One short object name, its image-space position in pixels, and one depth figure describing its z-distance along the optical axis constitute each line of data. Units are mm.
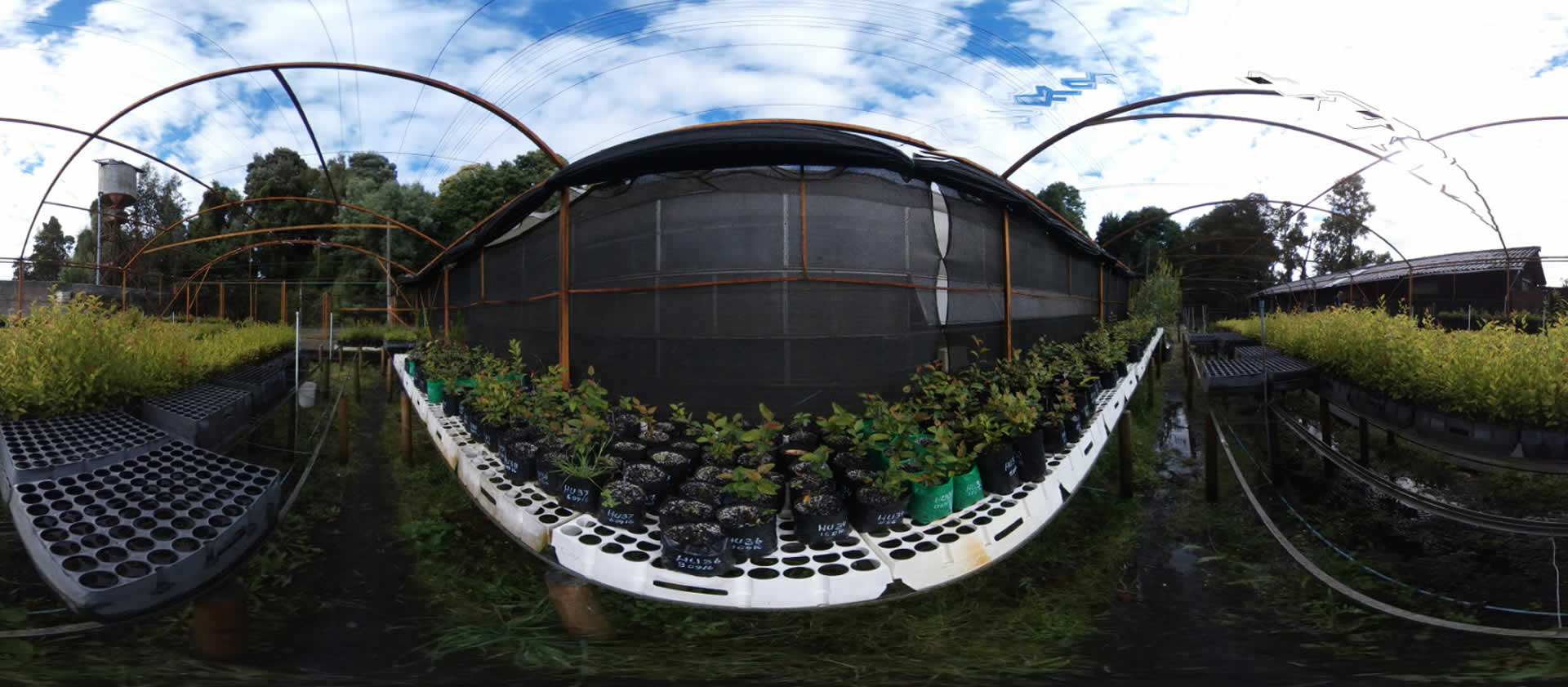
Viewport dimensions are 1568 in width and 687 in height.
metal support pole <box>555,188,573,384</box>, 4848
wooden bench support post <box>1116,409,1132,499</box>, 5023
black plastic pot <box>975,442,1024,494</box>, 3350
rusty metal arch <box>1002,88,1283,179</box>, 4543
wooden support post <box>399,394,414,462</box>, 6273
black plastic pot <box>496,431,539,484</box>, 3510
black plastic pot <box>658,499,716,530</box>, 2645
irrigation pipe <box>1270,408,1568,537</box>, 2986
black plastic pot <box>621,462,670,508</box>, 3023
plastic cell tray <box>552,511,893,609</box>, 2277
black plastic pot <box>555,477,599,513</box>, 3031
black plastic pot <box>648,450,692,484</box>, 3322
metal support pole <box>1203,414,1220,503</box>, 4949
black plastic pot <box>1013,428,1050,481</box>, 3571
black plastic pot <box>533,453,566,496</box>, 3246
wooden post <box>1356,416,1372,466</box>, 5321
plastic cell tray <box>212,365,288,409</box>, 5531
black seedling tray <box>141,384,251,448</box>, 3865
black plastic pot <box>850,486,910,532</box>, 2783
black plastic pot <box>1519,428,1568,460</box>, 3283
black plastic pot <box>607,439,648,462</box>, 3535
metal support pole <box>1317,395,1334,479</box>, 6328
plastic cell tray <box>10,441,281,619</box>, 1952
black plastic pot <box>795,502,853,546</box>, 2668
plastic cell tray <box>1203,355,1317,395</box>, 5715
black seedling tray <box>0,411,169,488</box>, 2871
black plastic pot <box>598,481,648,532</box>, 2832
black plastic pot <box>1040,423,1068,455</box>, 4132
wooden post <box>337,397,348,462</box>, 6020
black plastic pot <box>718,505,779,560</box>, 2529
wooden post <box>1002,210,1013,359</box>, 5961
